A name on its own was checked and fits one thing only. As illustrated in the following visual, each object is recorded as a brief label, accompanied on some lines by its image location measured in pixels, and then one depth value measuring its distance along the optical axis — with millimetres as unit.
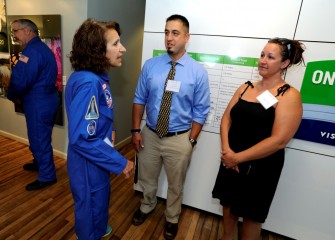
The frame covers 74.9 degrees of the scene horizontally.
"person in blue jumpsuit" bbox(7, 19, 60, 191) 2131
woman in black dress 1378
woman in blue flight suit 1059
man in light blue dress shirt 1741
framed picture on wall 2729
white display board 1638
